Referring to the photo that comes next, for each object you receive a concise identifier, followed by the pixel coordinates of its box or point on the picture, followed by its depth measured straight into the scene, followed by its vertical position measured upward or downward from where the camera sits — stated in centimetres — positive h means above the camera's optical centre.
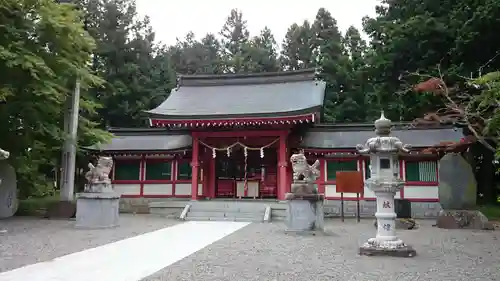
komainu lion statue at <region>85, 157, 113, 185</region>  1185 +19
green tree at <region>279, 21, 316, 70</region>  3966 +1336
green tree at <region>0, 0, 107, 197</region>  1259 +345
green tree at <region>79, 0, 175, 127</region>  2830 +827
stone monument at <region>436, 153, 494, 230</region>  1175 -38
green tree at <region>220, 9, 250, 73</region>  4781 +1806
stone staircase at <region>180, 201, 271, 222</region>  1424 -107
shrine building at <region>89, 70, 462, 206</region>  1584 +161
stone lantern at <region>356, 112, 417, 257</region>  736 -2
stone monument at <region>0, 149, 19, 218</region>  1364 -35
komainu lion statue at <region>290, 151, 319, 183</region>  1120 +31
